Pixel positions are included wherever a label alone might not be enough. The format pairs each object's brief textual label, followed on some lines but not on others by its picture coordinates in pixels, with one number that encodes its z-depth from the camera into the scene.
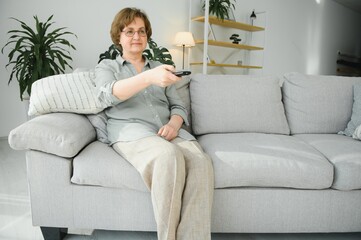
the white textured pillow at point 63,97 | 1.27
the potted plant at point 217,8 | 3.65
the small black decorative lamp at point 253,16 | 4.47
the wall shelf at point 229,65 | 3.81
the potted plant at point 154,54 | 2.79
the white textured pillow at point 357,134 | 1.49
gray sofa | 1.07
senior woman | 0.95
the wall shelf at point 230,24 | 3.73
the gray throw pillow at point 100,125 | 1.32
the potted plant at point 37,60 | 2.27
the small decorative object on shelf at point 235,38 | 4.19
